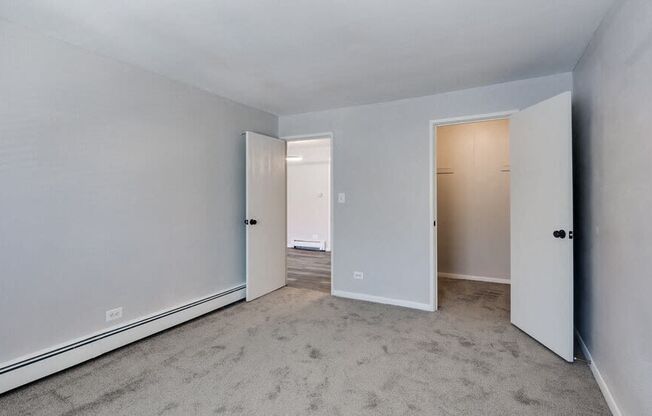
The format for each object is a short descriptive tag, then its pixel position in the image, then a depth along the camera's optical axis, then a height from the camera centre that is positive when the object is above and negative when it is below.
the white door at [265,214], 3.73 -0.05
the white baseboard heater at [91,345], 2.01 -0.99
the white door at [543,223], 2.33 -0.11
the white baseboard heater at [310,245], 7.60 -0.84
